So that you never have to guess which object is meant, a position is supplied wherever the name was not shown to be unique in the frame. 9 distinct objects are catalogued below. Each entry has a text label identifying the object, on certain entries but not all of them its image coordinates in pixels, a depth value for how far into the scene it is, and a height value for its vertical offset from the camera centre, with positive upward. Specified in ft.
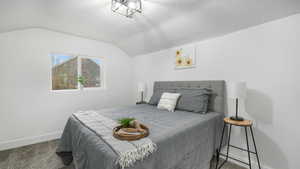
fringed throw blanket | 2.87 -1.68
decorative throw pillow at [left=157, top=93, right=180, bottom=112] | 7.52 -1.18
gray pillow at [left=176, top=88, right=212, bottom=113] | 6.84 -1.02
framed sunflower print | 8.47 +1.96
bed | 3.48 -1.97
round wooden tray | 3.50 -1.55
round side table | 5.12 -1.74
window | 9.56 +0.95
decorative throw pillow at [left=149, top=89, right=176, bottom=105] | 8.93 -0.99
